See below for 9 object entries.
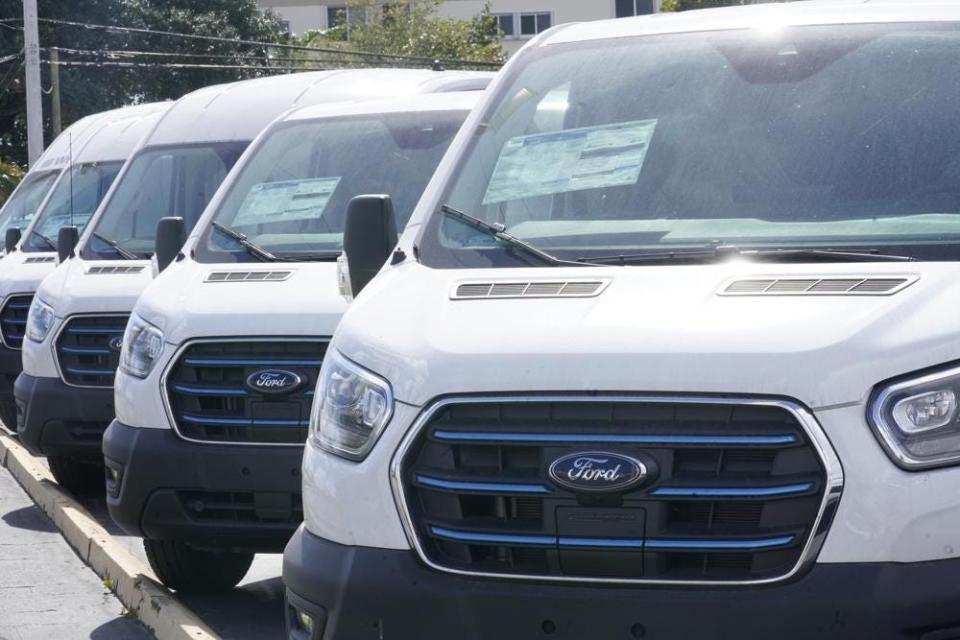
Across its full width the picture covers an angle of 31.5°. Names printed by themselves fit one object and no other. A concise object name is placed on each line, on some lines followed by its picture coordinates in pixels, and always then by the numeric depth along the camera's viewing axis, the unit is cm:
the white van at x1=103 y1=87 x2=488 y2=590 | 651
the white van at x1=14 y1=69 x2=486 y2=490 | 958
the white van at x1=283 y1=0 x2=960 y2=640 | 351
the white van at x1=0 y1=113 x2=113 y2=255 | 1498
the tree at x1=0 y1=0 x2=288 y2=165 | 4441
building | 6066
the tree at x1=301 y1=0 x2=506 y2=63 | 4712
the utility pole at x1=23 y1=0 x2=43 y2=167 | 3072
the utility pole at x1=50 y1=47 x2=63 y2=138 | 3854
